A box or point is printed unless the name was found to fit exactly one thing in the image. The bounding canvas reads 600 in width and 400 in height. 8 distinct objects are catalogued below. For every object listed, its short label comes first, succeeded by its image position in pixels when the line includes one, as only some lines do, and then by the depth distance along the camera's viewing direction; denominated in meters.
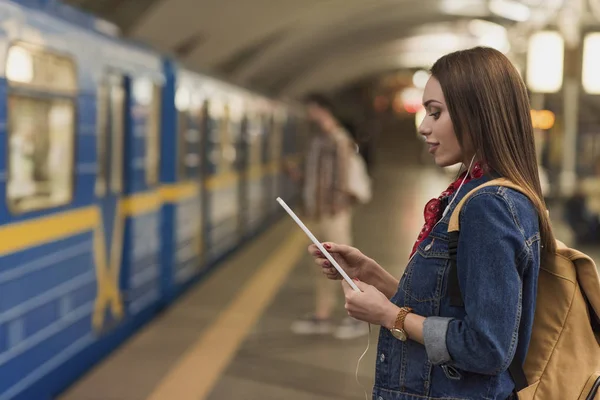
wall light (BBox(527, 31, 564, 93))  13.79
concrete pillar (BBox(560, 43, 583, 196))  15.20
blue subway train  4.40
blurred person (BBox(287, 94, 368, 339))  7.35
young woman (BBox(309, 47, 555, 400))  1.90
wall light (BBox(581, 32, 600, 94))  13.33
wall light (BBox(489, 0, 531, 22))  19.81
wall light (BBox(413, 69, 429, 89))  39.19
